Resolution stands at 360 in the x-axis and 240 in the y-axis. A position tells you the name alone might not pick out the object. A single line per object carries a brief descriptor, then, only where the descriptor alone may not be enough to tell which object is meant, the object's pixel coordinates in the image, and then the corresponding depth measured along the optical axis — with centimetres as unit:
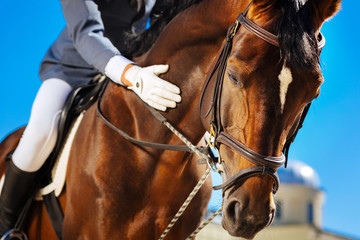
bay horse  478
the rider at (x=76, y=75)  597
